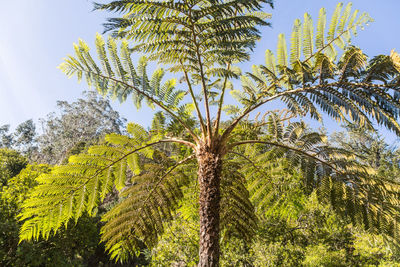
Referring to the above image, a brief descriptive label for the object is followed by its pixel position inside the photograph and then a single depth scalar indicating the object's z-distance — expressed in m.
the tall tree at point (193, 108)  2.00
